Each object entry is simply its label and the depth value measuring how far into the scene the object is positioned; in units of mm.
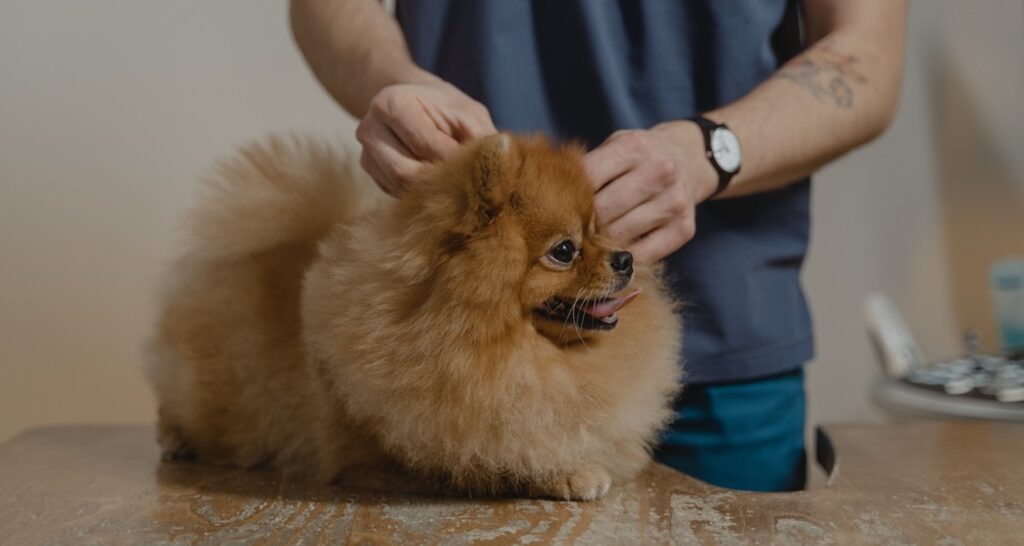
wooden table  983
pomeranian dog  1082
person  1479
